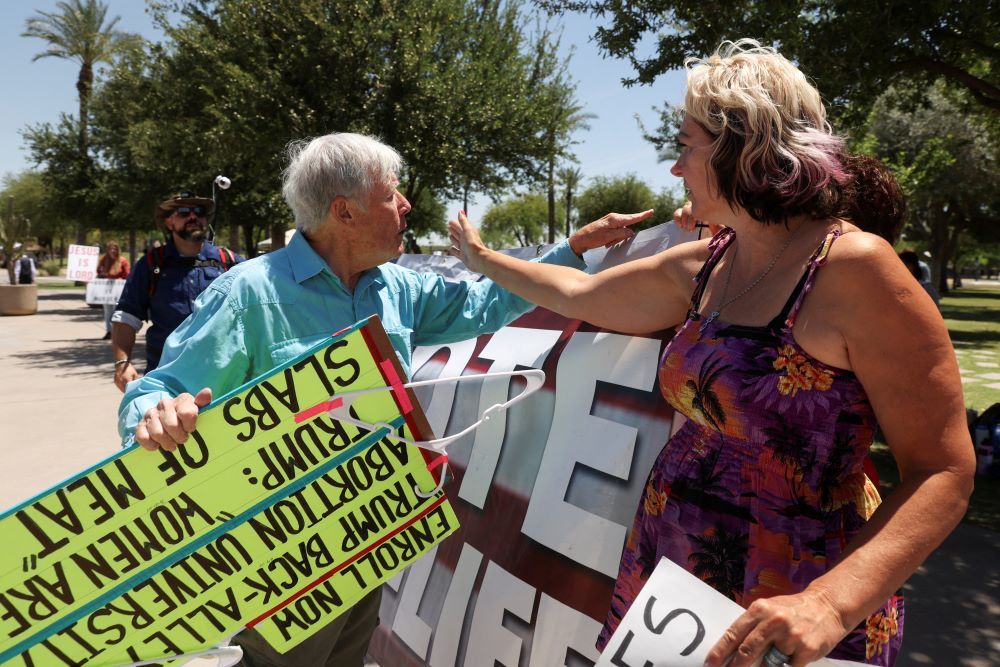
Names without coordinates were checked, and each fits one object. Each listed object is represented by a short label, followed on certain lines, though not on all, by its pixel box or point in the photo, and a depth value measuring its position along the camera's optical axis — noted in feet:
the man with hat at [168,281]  16.06
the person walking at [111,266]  49.14
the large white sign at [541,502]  7.19
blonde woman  4.08
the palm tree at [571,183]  137.69
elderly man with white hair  6.39
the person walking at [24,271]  77.41
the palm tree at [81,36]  102.27
